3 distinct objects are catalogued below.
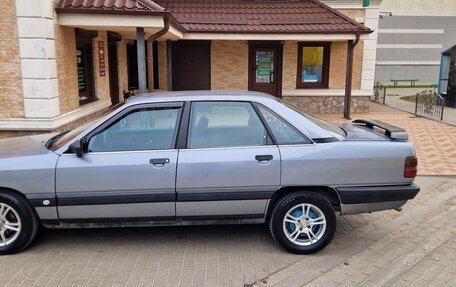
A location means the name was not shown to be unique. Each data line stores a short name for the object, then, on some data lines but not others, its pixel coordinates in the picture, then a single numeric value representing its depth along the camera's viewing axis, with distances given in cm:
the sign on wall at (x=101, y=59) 1036
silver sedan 388
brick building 717
